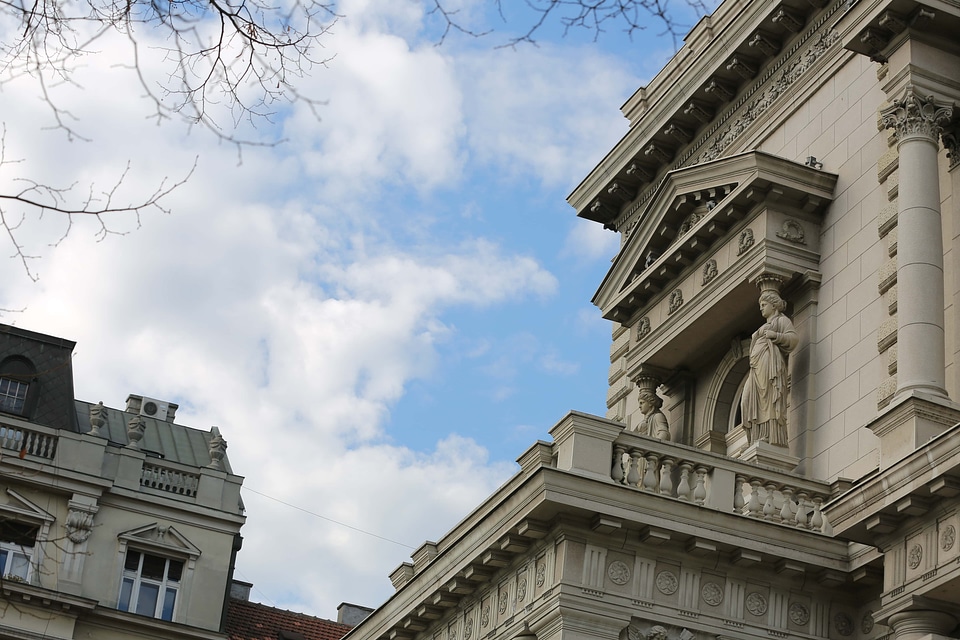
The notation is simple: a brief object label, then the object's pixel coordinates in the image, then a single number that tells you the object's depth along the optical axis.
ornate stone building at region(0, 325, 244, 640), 37.97
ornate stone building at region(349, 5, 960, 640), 18.75
